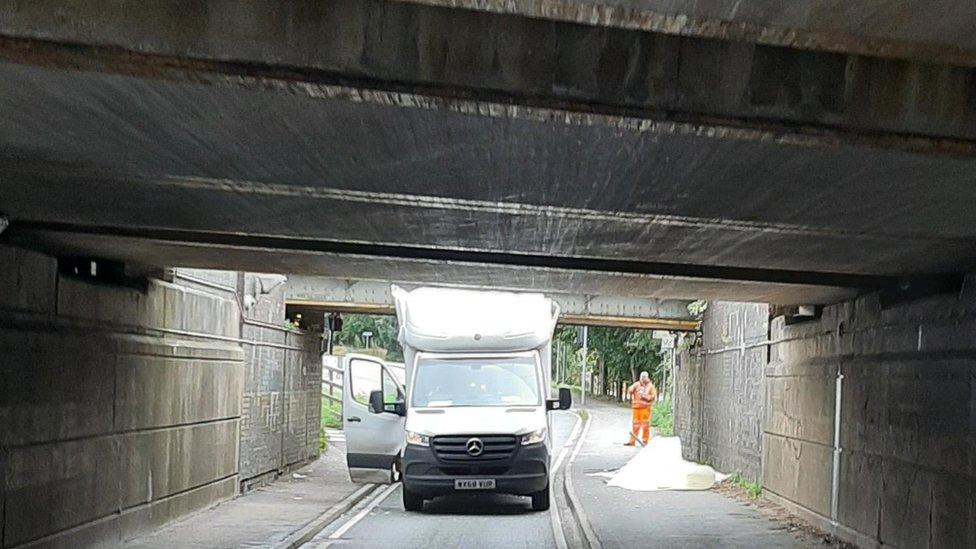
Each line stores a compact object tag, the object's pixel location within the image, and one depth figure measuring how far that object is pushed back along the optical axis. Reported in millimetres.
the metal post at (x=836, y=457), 14648
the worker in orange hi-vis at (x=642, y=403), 29356
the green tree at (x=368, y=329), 59531
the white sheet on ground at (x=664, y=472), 21312
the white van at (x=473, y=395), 18016
